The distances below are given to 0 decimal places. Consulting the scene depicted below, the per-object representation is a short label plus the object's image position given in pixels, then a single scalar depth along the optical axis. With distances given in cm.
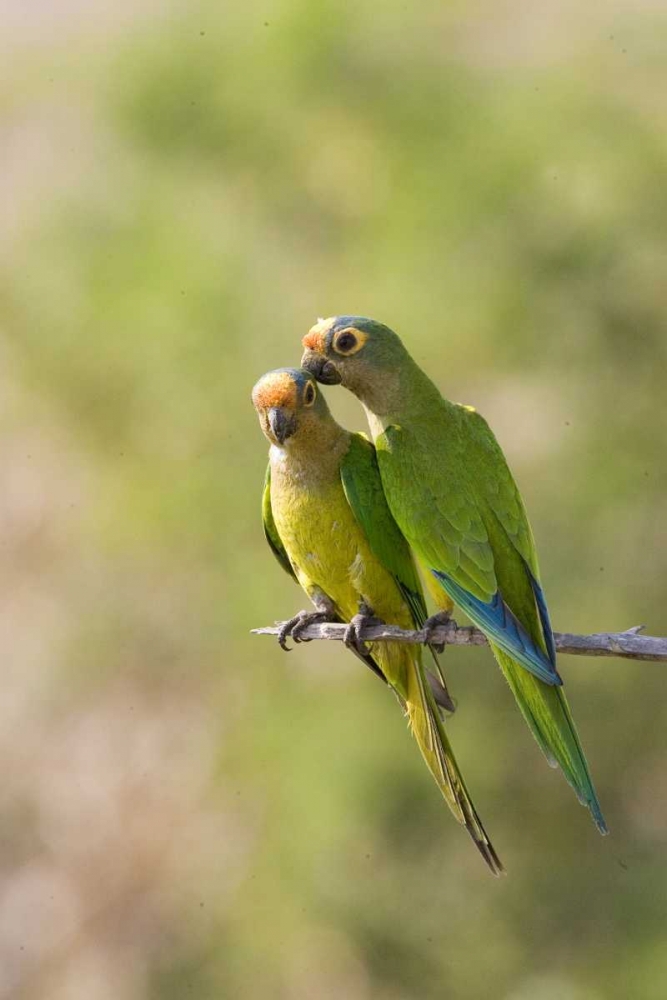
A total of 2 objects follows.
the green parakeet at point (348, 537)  820
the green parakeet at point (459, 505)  738
